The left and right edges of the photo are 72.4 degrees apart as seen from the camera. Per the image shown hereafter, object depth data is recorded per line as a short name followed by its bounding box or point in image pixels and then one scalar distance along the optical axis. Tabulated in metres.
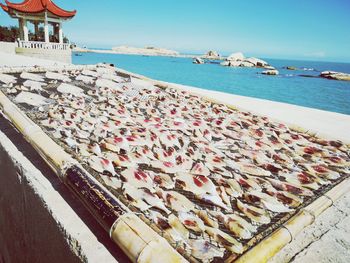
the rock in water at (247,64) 80.62
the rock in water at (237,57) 90.34
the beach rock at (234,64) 80.75
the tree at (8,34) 30.00
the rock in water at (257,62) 80.81
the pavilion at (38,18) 18.28
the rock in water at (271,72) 55.41
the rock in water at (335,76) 52.92
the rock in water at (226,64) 82.75
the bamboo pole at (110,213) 1.07
